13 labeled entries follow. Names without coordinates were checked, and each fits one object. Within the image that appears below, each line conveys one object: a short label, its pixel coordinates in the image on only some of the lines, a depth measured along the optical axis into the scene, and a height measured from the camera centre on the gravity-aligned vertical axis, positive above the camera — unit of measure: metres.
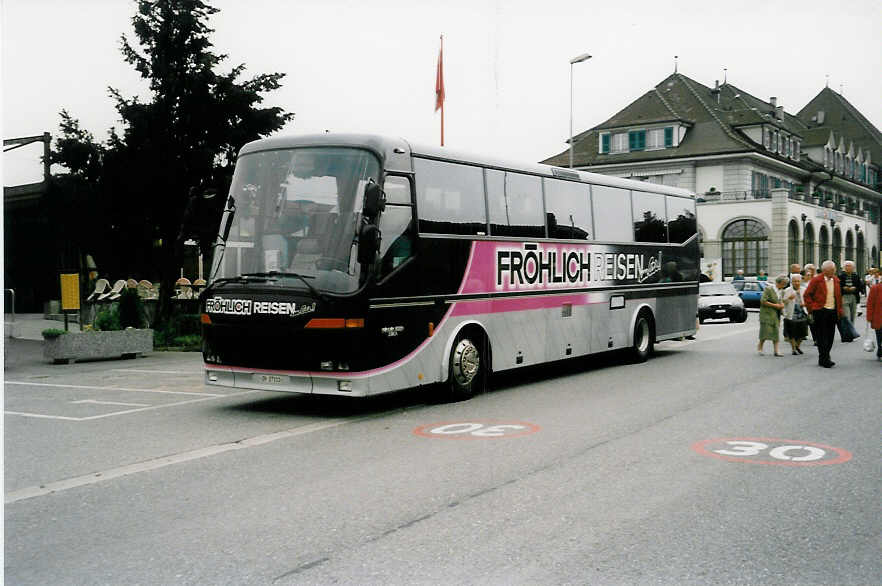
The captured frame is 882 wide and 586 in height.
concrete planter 19.47 -1.13
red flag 25.47 +5.44
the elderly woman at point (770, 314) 18.94 -0.69
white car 32.88 -0.84
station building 58.59 +7.70
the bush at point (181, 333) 23.35 -1.10
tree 23.84 +3.96
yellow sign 20.17 +0.03
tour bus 10.64 +0.21
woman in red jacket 17.48 -0.56
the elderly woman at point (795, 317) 19.49 -0.78
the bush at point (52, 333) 19.30 -0.82
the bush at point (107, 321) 20.84 -0.66
